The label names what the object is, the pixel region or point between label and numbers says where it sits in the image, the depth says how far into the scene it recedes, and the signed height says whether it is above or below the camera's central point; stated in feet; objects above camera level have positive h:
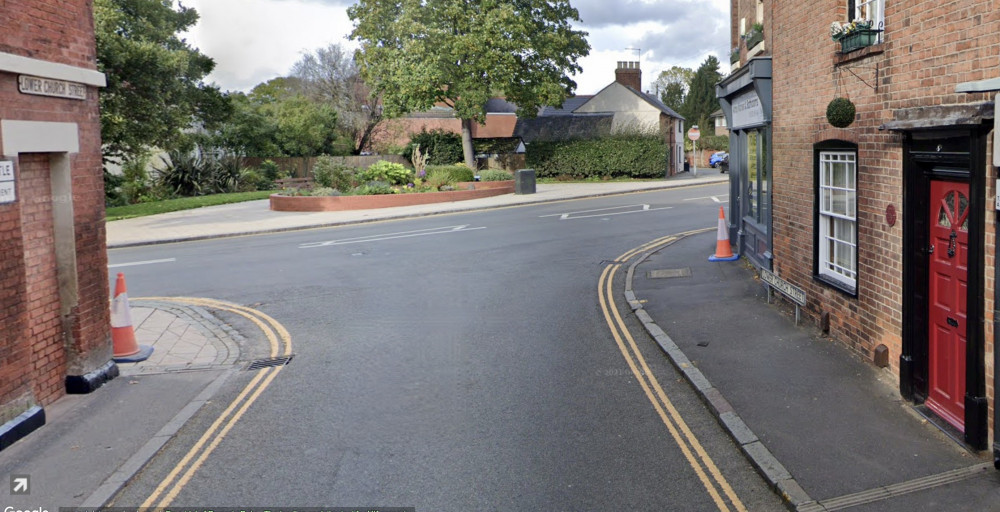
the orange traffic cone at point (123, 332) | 32.45 -5.33
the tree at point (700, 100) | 270.46 +25.88
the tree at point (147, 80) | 81.87 +12.61
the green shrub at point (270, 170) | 150.30 +4.27
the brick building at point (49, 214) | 23.99 -0.43
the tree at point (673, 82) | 335.42 +43.23
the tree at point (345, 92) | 183.42 +23.78
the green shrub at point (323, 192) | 98.53 -0.06
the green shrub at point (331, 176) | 108.17 +2.03
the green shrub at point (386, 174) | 110.73 +2.11
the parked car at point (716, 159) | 199.84 +4.55
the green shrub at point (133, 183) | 114.83 +2.16
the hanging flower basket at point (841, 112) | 28.07 +2.09
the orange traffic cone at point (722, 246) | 52.11 -4.45
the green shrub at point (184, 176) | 124.77 +3.17
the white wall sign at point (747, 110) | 43.72 +3.73
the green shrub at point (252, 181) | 137.18 +2.17
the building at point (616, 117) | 167.94 +13.56
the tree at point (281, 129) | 153.79 +12.36
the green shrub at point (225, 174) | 131.64 +3.40
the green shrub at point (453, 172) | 114.81 +2.05
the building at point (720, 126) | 243.81 +15.73
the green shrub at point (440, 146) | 166.20 +8.28
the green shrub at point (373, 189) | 101.50 +0.02
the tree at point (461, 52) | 127.13 +21.46
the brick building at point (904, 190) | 20.15 -0.62
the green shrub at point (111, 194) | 111.96 +0.67
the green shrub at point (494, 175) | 121.60 +1.48
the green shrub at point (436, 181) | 110.73 +0.79
